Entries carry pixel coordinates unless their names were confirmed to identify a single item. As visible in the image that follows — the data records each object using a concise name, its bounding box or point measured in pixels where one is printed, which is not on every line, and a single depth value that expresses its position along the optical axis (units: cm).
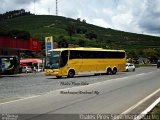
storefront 6093
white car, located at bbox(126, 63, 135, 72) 6319
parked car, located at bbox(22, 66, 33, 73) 7288
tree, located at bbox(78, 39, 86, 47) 13515
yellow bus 4034
